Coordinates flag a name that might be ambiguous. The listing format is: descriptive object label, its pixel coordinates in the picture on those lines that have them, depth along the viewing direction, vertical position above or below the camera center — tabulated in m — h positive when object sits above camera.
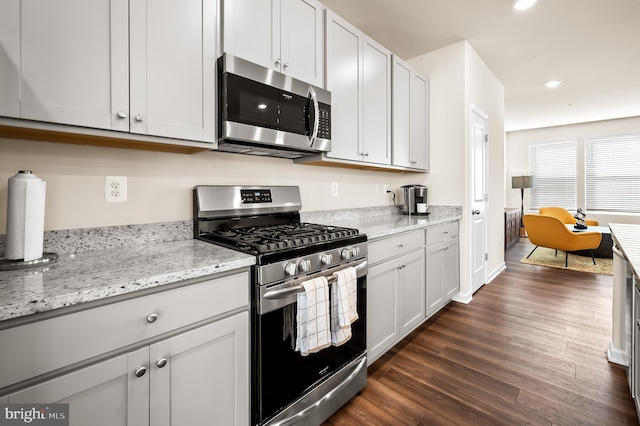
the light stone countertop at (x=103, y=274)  0.77 -0.20
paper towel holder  1.00 -0.17
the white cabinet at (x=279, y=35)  1.57 +1.04
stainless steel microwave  1.51 +0.58
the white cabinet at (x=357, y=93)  2.15 +0.96
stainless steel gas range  1.25 -0.33
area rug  4.38 -0.79
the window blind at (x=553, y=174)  7.09 +0.97
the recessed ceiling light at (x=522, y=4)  2.44 +1.74
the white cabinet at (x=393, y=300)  1.94 -0.63
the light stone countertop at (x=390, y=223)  2.02 -0.08
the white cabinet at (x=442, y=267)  2.64 -0.52
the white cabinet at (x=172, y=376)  0.84 -0.52
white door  3.29 +0.20
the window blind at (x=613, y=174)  6.38 +0.87
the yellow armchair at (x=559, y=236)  4.49 -0.35
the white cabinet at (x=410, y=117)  2.83 +0.99
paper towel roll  1.04 -0.01
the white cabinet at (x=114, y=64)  1.01 +0.59
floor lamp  7.06 +0.72
